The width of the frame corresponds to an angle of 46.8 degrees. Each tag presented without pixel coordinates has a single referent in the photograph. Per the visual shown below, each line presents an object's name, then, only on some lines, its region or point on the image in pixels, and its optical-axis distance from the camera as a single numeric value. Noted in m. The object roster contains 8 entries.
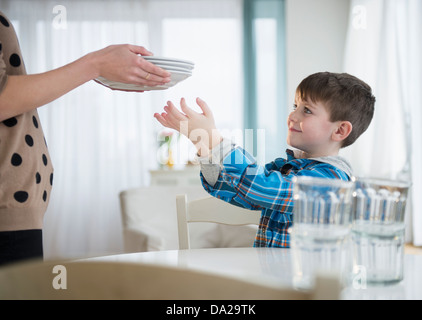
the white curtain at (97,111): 4.79
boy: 0.86
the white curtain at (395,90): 3.81
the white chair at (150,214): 2.50
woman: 0.94
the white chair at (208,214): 1.30
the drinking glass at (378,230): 0.68
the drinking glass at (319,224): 0.63
